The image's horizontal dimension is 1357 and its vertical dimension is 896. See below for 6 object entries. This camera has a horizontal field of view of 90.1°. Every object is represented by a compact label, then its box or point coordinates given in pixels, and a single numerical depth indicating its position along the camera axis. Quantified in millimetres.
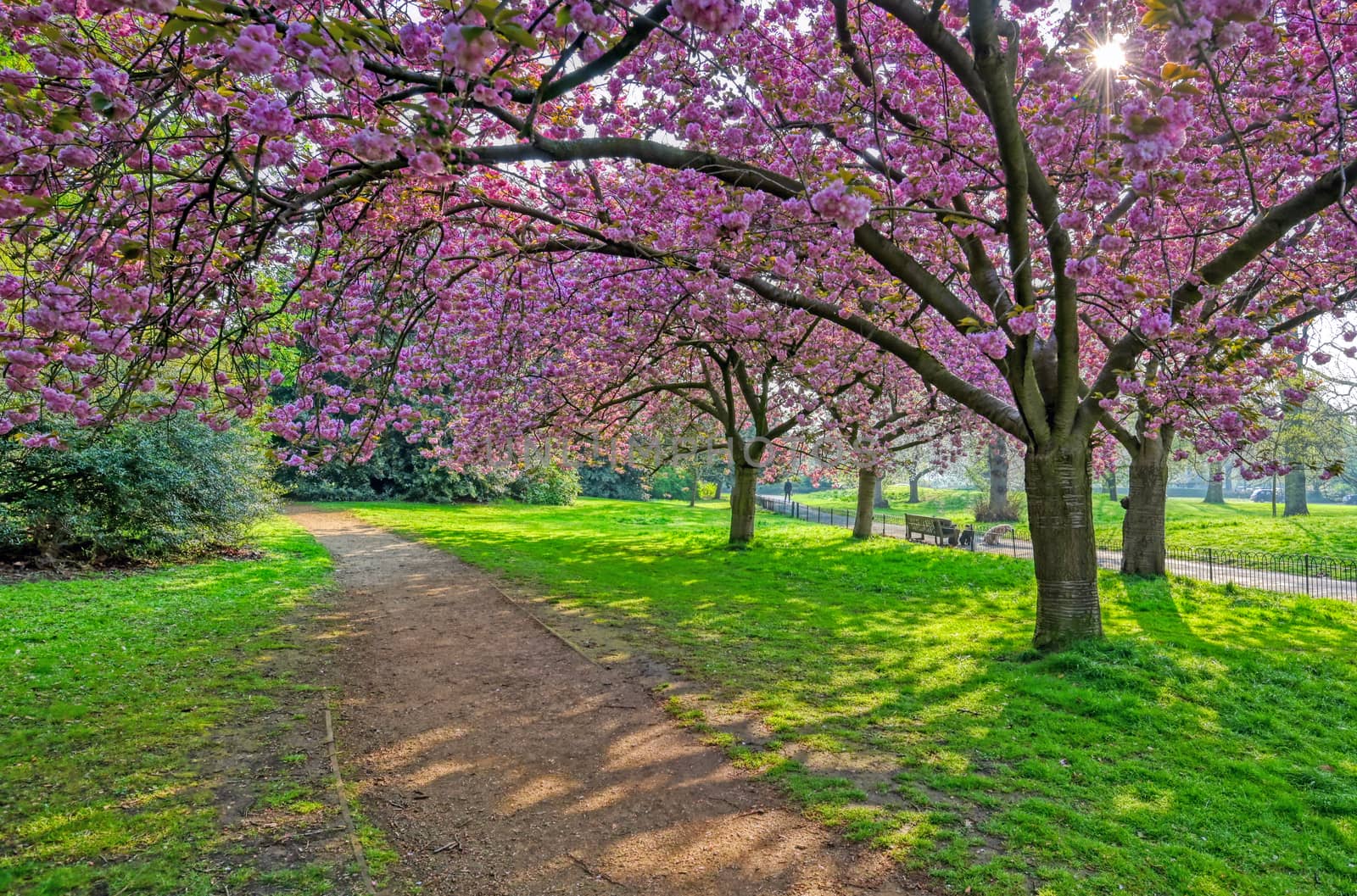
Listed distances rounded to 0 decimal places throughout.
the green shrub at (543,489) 32938
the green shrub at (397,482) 29422
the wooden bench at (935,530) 18250
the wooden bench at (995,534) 19453
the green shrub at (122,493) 10328
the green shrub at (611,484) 43344
